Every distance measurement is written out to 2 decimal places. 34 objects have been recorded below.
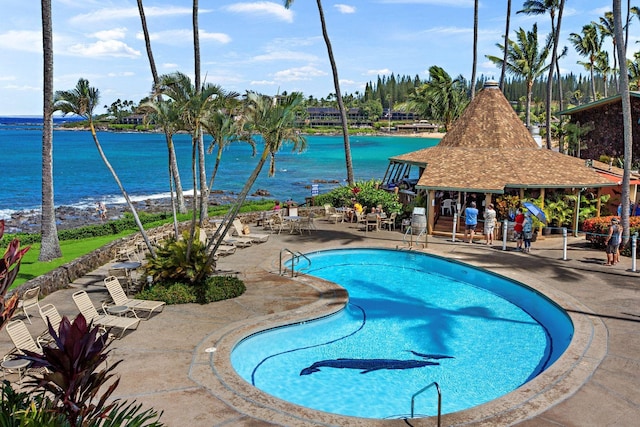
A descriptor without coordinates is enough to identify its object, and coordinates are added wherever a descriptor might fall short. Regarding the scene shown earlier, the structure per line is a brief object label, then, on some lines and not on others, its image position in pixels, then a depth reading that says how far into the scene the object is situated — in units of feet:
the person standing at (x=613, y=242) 54.70
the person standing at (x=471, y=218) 68.08
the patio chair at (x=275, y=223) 75.10
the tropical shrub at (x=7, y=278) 13.23
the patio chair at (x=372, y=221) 75.39
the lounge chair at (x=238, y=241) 62.84
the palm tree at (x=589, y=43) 180.14
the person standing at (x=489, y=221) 66.49
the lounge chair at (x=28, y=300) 38.22
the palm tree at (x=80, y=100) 45.44
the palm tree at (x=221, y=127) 44.42
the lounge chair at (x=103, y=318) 36.30
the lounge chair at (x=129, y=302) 39.99
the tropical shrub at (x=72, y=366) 14.14
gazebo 70.13
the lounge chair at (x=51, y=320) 34.47
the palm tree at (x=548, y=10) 124.57
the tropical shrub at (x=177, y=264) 45.57
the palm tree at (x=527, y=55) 128.98
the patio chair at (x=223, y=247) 58.11
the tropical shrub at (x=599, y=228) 63.41
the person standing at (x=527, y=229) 61.77
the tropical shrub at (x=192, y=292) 43.98
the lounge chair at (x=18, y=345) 28.91
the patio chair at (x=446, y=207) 83.04
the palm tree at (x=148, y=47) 81.49
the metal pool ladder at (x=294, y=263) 53.16
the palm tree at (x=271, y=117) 42.27
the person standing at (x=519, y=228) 63.98
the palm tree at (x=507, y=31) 119.75
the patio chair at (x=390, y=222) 77.29
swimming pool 32.81
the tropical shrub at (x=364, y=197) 80.43
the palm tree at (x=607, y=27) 174.69
